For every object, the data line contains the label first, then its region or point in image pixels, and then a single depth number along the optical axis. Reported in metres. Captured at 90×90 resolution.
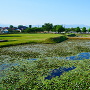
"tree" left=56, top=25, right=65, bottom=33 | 141.38
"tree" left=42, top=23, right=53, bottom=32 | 166.81
